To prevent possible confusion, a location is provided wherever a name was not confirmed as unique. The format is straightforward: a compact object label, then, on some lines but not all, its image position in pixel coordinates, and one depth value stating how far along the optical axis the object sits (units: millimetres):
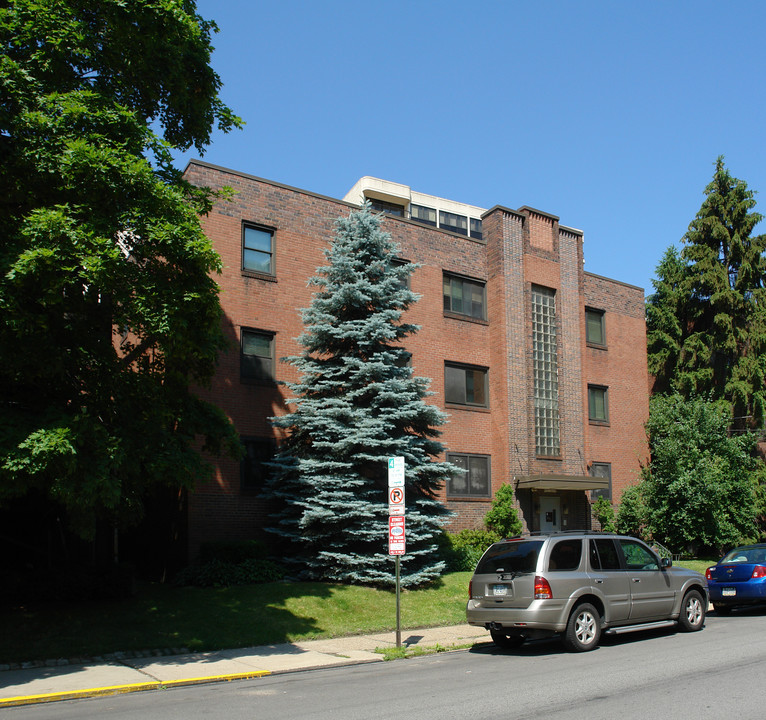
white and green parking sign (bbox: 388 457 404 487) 12876
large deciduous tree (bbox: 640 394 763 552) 25672
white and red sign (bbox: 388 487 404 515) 12805
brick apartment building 20312
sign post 12641
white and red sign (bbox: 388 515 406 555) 12625
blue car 15492
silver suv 11211
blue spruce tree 16938
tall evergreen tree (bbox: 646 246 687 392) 33844
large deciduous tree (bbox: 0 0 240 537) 10828
